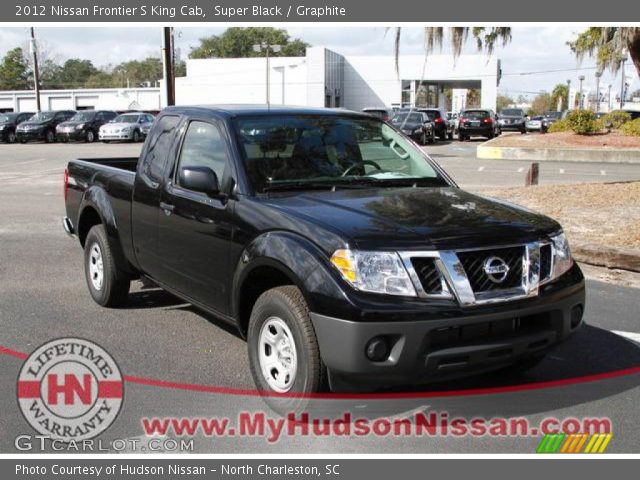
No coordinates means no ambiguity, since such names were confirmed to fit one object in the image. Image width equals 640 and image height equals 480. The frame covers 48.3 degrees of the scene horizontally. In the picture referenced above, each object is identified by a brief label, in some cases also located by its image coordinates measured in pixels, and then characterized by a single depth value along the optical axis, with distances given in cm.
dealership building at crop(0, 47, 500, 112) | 5612
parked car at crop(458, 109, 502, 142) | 3600
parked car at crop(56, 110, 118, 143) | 3575
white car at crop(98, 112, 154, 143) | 3388
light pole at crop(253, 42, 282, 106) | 3709
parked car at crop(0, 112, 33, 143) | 3808
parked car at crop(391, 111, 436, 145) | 2955
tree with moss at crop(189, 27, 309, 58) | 9962
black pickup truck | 375
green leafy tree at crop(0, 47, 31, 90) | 10440
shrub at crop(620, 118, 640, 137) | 2744
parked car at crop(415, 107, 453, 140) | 3371
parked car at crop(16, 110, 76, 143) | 3684
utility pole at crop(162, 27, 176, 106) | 2116
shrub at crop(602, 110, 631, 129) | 3225
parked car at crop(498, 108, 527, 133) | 4272
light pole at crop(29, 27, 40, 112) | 4953
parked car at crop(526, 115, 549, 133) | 4409
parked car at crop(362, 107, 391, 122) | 3128
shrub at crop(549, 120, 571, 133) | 3116
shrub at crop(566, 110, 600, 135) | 2870
